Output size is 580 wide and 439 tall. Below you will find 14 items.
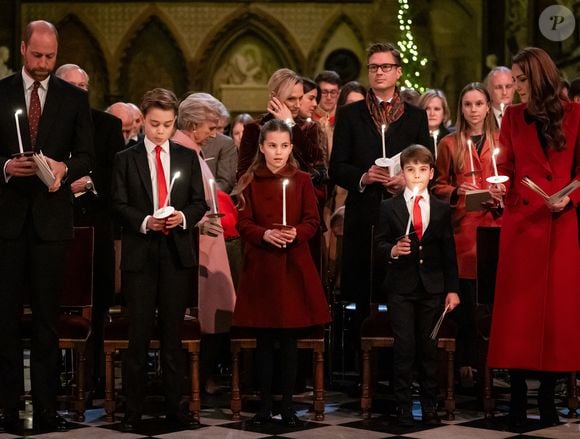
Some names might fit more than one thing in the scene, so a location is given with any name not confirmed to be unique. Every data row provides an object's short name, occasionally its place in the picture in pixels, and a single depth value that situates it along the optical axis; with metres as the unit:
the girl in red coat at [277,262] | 10.81
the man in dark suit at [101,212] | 12.62
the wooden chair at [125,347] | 11.00
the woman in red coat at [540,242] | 10.36
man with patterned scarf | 12.28
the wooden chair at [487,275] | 11.44
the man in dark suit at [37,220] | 10.34
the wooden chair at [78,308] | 11.13
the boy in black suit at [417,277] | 10.84
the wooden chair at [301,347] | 11.20
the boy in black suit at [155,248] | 10.58
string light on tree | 21.80
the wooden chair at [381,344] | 11.21
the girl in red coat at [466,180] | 12.55
